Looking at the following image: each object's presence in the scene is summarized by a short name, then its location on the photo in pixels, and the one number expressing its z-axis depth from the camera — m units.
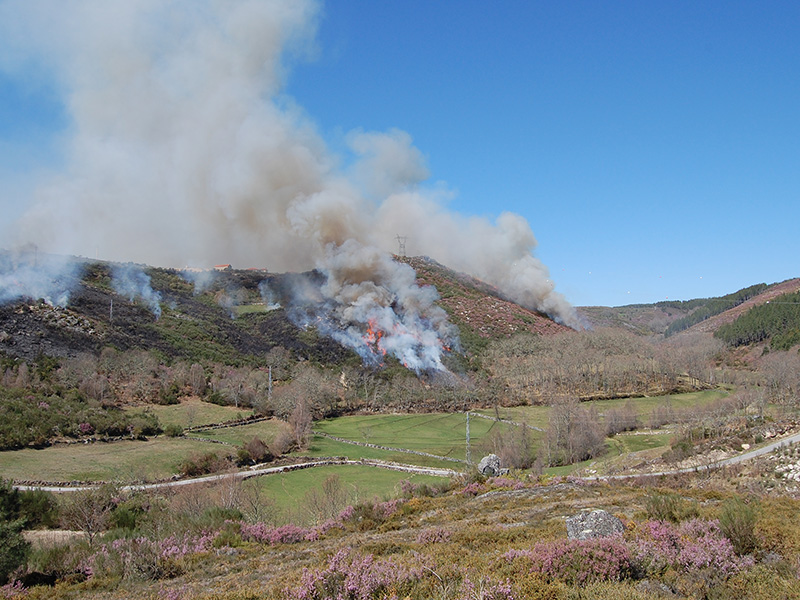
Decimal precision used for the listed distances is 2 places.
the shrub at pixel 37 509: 23.47
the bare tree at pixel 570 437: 42.53
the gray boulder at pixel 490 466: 32.35
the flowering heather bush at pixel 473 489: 24.97
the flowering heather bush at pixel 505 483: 25.30
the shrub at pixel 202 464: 37.28
